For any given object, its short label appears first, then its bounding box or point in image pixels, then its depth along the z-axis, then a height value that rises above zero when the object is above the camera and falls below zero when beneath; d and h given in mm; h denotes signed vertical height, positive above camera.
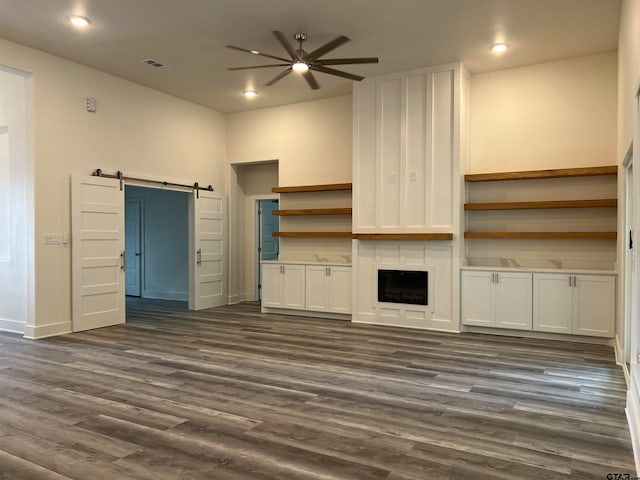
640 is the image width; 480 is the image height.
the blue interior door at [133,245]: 10383 -235
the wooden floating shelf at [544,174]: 5755 +788
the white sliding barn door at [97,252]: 6270 -242
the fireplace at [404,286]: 6465 -730
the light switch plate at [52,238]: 5973 -52
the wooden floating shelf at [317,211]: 7539 +386
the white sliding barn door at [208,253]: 8242 -329
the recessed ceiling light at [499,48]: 5699 +2305
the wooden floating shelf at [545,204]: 5713 +389
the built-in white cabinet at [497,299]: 5855 -828
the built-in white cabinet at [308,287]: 7227 -844
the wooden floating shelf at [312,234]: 7617 +9
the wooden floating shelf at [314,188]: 7570 +782
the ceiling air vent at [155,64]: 6320 +2354
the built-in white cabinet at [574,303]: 5434 -821
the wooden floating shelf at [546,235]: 5717 -4
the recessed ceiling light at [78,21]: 5039 +2339
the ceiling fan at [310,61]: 4710 +1872
